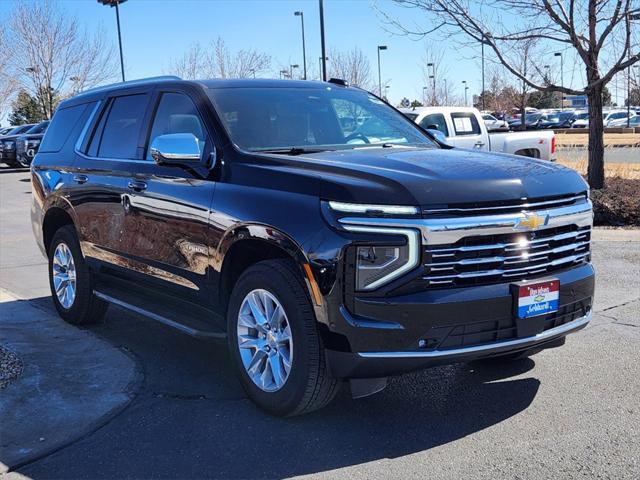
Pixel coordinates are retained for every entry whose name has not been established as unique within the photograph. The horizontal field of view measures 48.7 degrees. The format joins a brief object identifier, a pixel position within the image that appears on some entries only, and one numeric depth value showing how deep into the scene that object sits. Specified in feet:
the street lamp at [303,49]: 125.41
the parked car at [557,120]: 181.16
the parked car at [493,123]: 142.28
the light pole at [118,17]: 106.63
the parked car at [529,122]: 170.04
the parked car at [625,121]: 166.06
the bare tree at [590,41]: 37.68
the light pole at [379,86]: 142.59
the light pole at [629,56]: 36.42
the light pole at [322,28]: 72.79
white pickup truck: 45.91
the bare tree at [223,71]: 128.06
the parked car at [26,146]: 85.76
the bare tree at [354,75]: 124.47
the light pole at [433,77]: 130.13
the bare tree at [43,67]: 120.88
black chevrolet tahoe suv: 11.47
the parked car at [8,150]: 90.22
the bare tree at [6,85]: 124.23
